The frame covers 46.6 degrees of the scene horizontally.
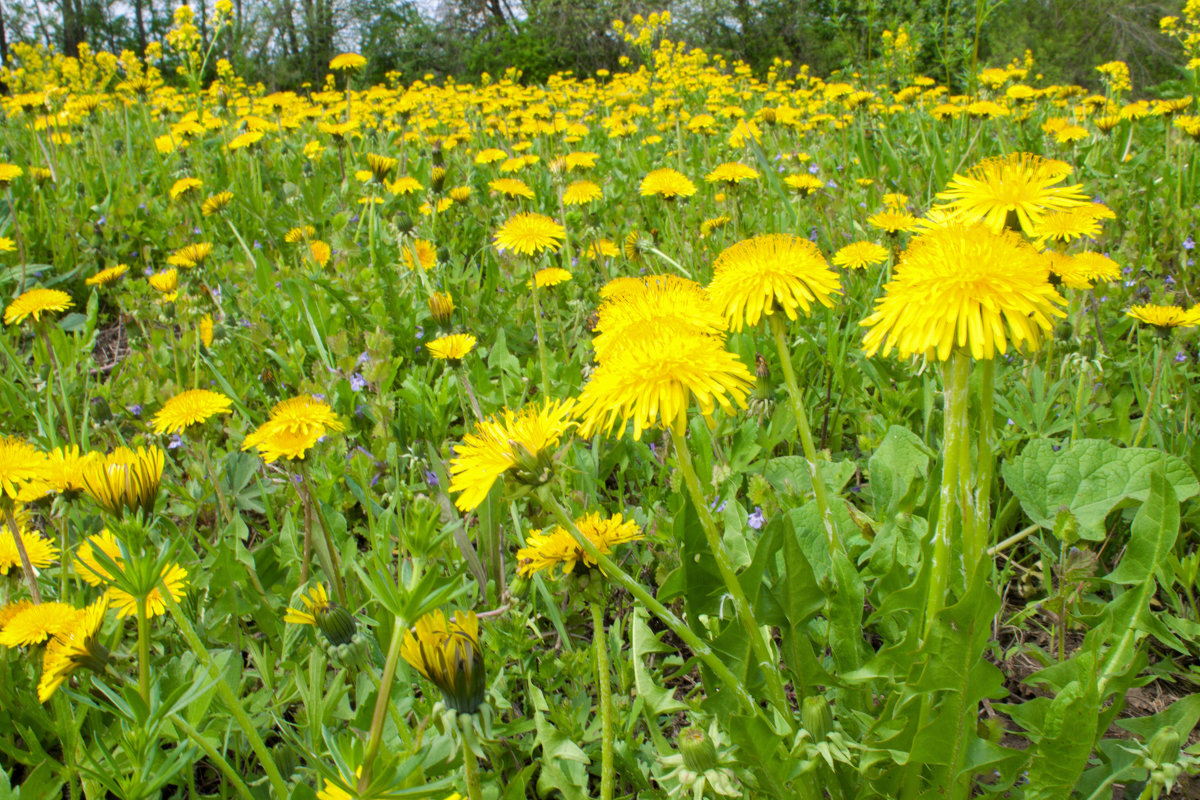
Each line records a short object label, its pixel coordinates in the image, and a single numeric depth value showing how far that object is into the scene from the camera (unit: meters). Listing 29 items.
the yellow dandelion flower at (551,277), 0.82
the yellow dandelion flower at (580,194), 1.01
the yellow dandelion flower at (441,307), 0.69
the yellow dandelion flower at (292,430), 0.53
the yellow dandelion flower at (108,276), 0.94
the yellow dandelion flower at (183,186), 1.09
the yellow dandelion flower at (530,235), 0.72
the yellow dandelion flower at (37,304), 0.72
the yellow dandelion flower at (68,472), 0.51
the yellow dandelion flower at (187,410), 0.58
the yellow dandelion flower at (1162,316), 0.58
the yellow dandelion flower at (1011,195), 0.43
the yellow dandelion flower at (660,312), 0.43
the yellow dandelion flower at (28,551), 0.53
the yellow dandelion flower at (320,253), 1.04
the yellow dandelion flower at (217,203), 1.14
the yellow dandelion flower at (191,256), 0.93
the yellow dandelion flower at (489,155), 1.34
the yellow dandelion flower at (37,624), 0.48
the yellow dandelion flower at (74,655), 0.45
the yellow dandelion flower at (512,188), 0.99
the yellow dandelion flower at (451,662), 0.39
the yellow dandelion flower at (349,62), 1.44
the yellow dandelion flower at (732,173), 0.91
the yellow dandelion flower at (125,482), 0.47
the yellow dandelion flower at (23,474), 0.50
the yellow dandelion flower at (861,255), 0.73
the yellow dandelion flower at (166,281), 0.86
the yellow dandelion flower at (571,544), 0.46
